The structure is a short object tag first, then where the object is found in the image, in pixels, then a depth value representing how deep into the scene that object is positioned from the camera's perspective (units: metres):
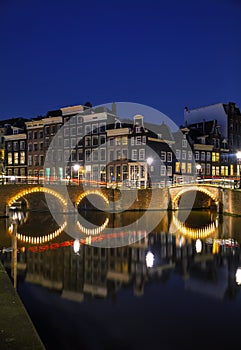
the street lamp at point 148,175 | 47.42
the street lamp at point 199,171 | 53.64
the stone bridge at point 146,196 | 37.41
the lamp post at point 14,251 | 12.69
